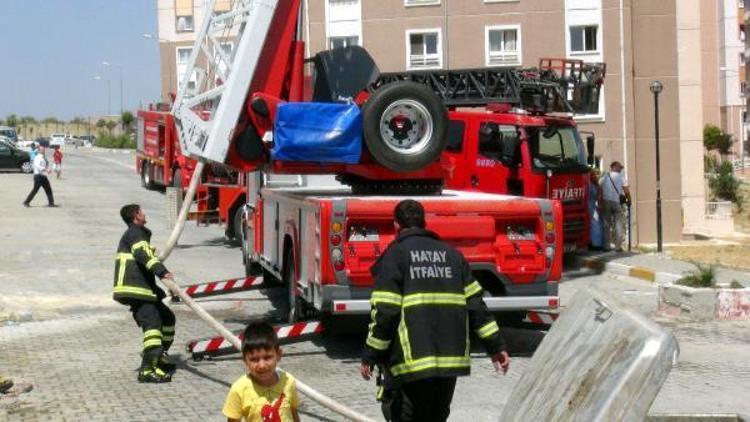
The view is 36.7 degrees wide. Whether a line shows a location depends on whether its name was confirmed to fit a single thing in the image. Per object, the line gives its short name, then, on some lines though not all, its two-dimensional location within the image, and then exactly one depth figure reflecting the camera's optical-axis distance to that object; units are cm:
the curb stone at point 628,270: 1708
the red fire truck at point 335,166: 1034
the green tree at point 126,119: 11475
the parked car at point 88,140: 11302
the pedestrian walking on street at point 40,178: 3098
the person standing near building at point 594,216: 1997
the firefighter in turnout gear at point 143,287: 978
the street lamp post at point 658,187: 2166
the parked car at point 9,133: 7436
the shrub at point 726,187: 4666
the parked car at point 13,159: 4828
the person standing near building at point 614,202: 2042
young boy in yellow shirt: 502
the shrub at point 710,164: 5460
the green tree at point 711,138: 7306
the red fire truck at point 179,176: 2145
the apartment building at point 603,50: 3447
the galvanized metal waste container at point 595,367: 309
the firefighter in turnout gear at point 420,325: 601
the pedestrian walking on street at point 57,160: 4400
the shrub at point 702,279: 1360
